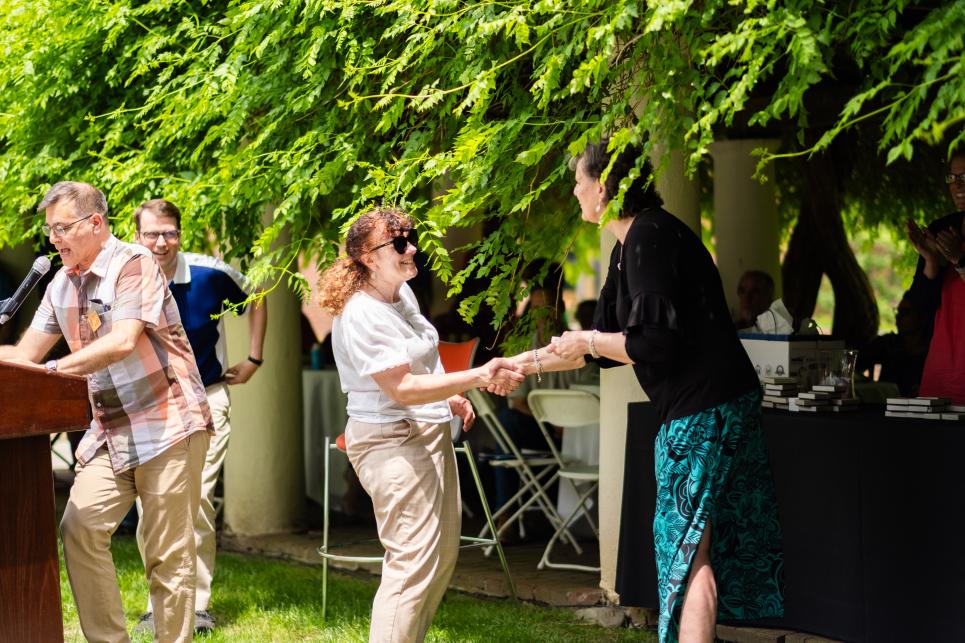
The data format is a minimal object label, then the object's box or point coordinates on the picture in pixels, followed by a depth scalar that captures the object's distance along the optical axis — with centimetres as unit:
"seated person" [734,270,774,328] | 860
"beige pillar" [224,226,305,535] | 838
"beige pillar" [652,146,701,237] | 617
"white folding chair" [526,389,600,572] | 708
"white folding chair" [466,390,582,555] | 740
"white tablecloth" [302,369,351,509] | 924
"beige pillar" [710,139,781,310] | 1245
